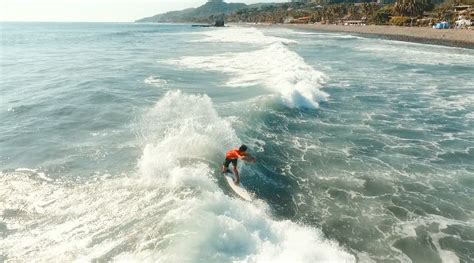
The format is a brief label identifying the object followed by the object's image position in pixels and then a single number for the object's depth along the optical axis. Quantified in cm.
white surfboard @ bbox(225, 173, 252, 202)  1330
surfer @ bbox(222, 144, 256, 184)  1379
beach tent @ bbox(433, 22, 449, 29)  8831
